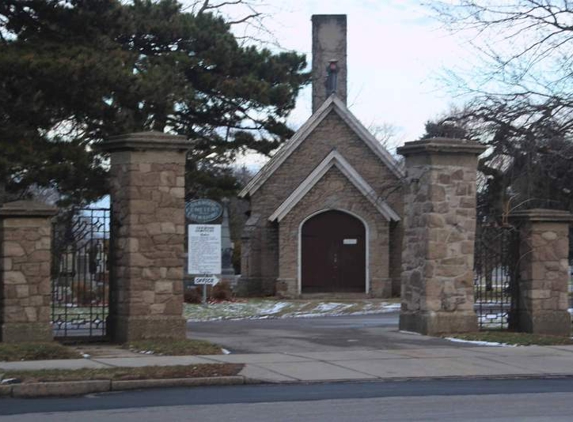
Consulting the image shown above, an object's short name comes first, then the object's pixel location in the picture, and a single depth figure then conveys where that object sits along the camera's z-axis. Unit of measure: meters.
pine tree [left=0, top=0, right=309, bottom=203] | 28.19
